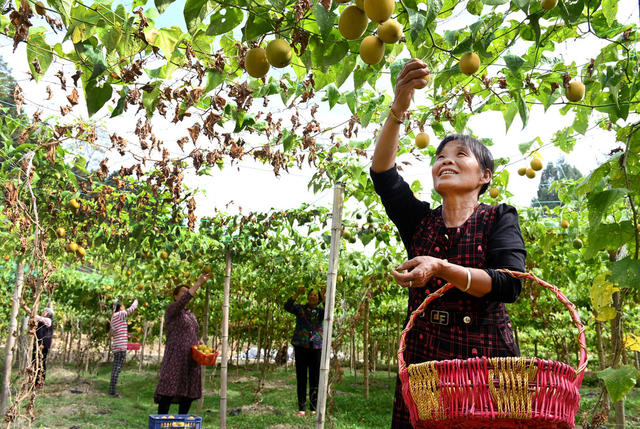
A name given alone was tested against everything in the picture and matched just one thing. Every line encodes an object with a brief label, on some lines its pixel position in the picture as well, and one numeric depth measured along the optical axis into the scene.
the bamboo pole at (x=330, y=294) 3.09
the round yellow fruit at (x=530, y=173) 3.60
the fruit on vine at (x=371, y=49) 1.25
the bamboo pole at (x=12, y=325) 4.83
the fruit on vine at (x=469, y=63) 1.50
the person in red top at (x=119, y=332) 7.86
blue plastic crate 3.77
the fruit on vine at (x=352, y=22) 1.17
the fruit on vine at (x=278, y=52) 1.30
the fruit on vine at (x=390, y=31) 1.20
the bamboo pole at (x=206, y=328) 7.16
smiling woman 1.22
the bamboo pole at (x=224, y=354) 5.11
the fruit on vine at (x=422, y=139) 2.44
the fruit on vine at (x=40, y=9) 1.49
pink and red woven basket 0.97
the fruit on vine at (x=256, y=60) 1.37
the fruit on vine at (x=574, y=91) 1.83
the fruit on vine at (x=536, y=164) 3.49
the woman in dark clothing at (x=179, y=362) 4.68
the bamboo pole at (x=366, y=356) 7.64
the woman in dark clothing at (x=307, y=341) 5.94
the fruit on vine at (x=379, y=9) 1.09
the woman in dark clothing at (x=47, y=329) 6.82
